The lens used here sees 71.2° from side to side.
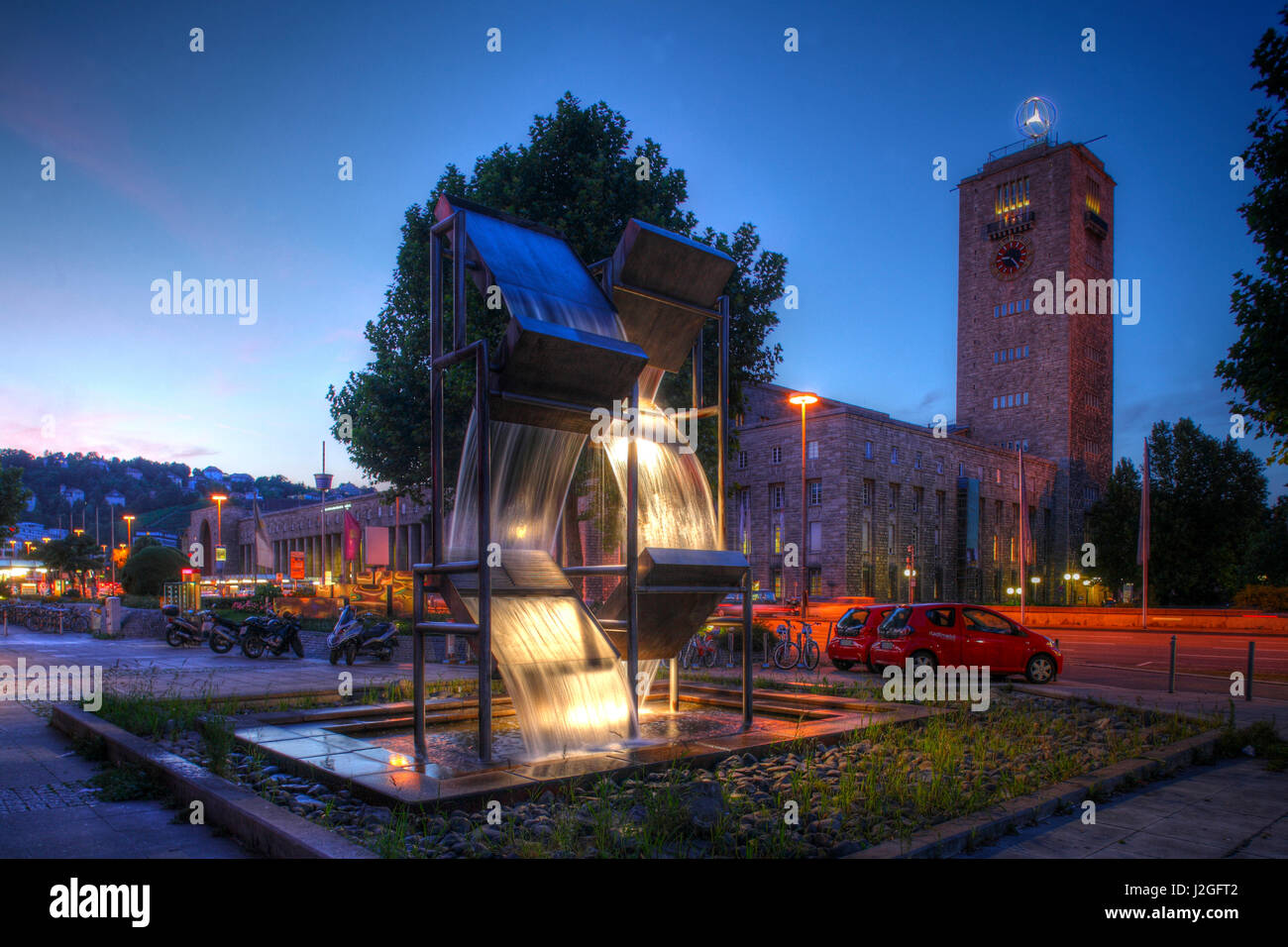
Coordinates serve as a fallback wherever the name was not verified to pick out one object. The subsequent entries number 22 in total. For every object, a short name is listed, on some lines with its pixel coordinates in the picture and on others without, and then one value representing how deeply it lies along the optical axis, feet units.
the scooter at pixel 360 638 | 64.49
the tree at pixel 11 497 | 124.98
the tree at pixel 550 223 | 73.92
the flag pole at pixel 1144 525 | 91.97
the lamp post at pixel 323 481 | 189.88
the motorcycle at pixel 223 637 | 74.84
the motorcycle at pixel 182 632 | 84.38
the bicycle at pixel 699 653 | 65.62
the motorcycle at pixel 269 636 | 70.95
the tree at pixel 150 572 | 164.04
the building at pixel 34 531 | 545.03
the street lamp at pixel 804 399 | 99.11
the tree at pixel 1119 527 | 214.48
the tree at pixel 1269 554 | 198.07
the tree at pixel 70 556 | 219.41
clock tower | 262.47
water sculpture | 25.66
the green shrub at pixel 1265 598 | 140.67
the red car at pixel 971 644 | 55.62
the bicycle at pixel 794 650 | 63.93
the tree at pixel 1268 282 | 50.44
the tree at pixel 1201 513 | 201.16
